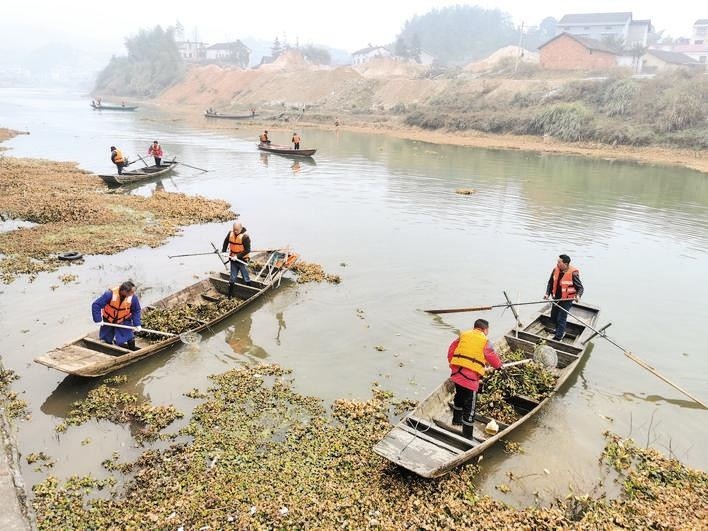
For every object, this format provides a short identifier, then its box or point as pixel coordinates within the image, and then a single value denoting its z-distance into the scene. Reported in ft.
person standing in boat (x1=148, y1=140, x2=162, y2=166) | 103.71
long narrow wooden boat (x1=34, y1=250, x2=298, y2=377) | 33.37
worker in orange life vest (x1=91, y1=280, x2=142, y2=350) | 34.96
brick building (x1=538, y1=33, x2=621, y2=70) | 244.22
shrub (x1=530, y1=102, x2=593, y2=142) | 175.01
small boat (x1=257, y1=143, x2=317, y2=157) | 129.99
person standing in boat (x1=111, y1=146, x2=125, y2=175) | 96.78
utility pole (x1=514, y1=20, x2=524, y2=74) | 261.73
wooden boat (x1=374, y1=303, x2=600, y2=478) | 25.96
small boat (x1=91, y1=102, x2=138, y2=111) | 294.66
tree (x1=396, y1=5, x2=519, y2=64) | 462.60
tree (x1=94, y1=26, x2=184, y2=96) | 450.54
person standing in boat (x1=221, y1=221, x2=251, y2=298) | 47.85
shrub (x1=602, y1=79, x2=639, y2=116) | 178.19
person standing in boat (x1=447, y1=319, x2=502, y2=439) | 27.61
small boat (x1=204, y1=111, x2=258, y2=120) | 254.47
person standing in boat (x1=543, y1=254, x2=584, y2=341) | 40.52
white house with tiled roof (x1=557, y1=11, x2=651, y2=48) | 307.82
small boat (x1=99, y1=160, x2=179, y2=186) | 91.45
